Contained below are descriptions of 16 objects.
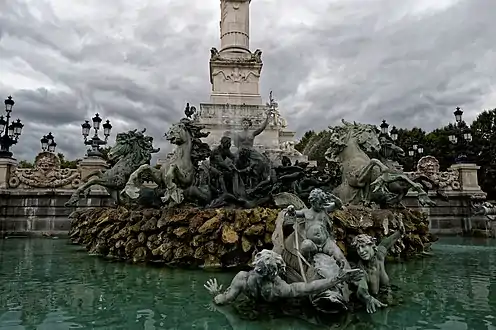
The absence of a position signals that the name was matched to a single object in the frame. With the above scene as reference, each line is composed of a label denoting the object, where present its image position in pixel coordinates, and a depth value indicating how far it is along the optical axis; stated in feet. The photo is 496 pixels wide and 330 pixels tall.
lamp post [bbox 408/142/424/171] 80.76
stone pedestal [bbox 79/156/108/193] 59.06
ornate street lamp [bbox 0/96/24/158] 57.62
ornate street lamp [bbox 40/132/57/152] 69.23
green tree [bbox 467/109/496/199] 117.08
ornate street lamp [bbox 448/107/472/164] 57.57
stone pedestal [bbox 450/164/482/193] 60.29
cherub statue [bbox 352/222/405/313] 14.52
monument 72.54
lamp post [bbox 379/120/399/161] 37.19
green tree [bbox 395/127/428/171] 149.18
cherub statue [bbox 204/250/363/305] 13.05
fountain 14.35
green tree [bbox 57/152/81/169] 179.55
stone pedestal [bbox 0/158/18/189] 57.11
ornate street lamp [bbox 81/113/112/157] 61.05
